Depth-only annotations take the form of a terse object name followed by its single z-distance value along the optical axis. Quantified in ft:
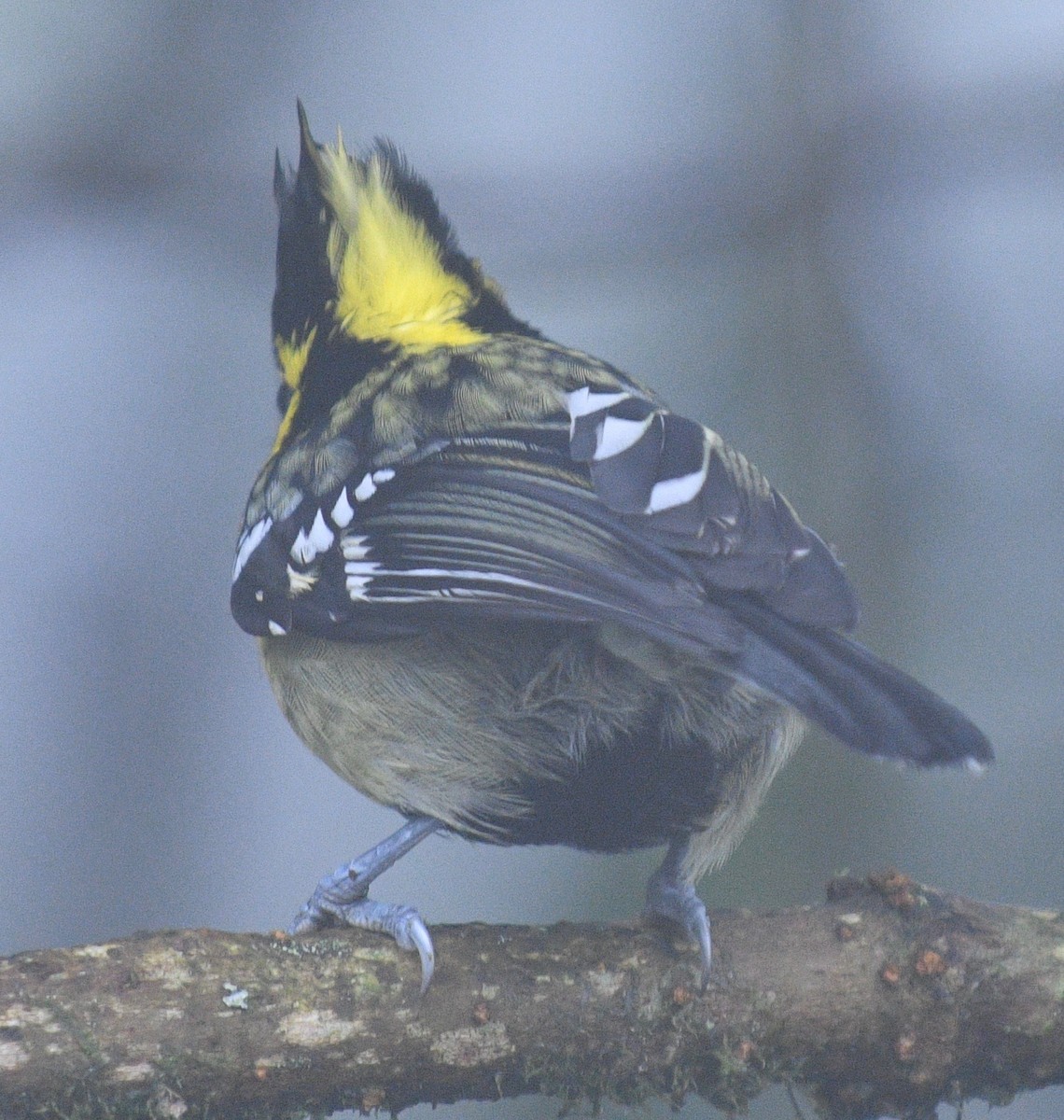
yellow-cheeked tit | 11.93
